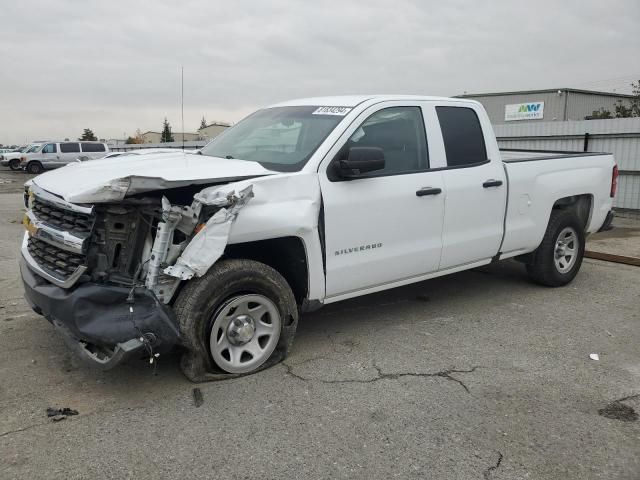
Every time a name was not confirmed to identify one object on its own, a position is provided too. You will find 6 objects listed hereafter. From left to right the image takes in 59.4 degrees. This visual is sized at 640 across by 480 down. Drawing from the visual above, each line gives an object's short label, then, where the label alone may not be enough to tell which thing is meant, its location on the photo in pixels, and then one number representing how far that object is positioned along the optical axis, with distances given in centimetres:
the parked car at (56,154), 3219
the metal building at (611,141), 1102
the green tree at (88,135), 7287
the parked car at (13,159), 3634
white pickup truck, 343
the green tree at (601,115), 2976
